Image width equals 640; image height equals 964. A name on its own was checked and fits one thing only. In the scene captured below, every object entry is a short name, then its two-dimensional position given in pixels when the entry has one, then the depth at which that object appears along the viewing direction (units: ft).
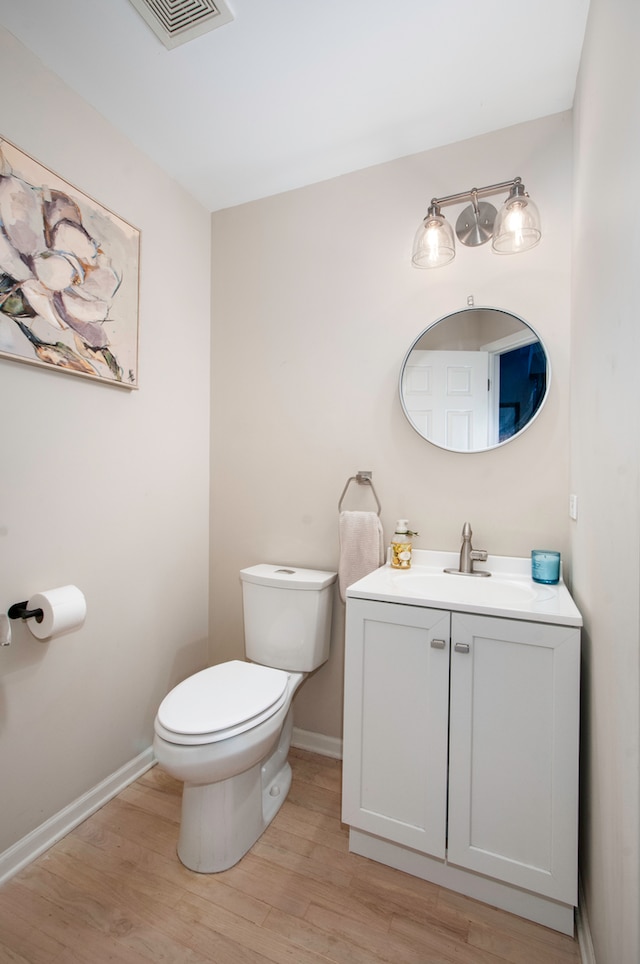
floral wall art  4.30
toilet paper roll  4.33
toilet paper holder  4.30
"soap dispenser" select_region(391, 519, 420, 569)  5.60
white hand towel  5.78
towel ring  6.07
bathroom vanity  3.78
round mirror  5.28
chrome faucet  5.31
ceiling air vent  4.09
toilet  4.17
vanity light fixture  4.82
